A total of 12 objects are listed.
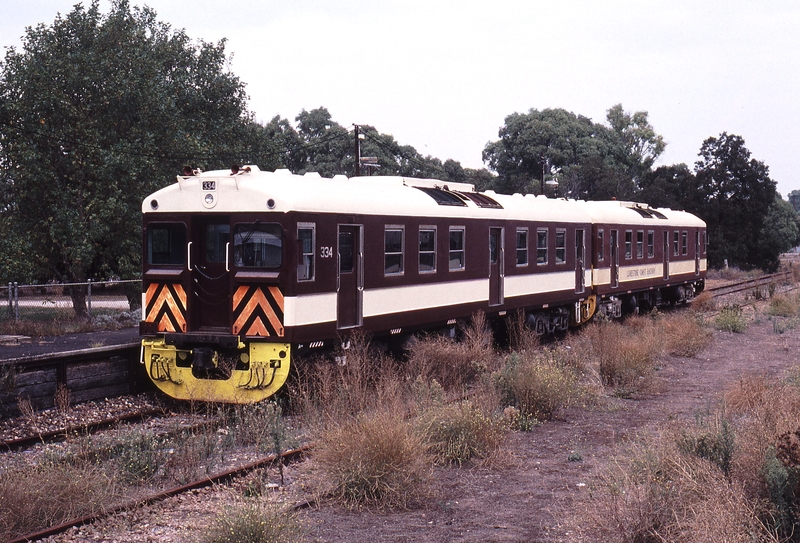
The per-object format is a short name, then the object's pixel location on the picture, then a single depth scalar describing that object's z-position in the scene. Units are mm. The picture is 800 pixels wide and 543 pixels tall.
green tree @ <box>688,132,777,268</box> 51719
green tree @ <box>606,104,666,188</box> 85312
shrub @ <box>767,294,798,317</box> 26312
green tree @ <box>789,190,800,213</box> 185375
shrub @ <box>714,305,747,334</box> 21828
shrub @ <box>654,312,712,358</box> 17562
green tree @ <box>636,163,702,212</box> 52625
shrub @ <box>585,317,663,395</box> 13633
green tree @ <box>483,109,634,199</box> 70062
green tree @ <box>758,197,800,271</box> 52312
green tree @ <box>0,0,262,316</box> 23125
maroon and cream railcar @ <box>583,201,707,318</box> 22828
